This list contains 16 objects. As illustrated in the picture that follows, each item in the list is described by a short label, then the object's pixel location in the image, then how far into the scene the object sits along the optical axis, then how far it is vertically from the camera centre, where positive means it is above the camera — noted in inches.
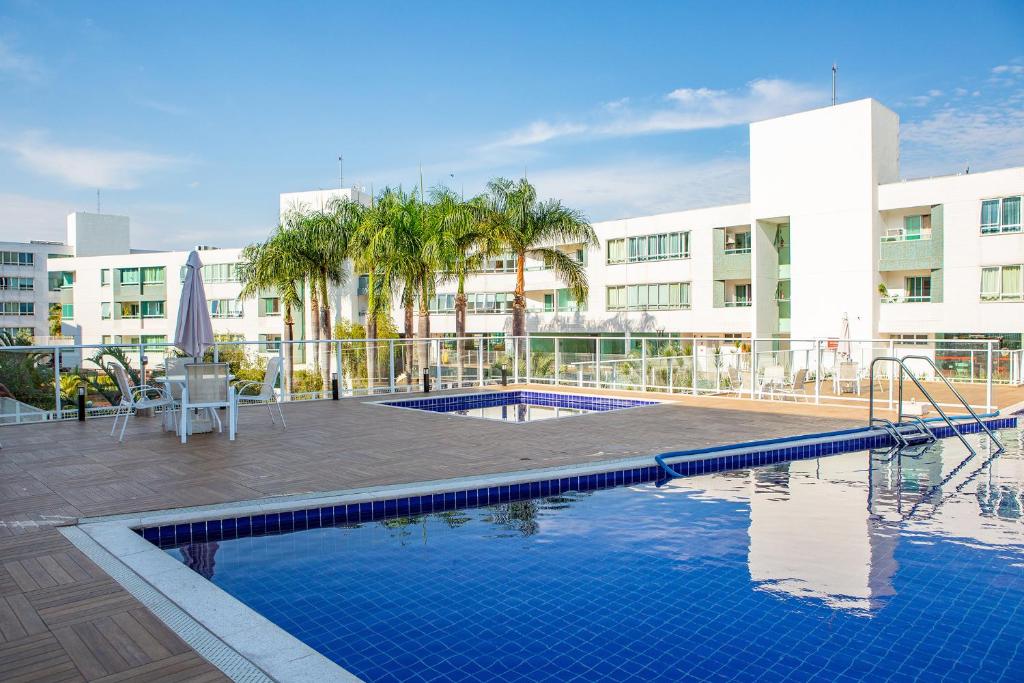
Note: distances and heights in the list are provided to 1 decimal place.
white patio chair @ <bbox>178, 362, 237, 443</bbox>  363.9 -30.4
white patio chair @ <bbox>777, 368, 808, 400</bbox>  534.8 -43.0
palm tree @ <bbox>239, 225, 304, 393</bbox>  1370.6 +106.1
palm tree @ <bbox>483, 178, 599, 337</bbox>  884.6 +122.7
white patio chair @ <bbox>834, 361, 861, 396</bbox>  520.7 -36.2
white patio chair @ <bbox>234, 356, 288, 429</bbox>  396.2 -30.4
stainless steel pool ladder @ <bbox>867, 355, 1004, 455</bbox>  373.0 -51.3
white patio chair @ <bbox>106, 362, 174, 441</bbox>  360.8 -34.8
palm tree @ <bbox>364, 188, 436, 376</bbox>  1087.0 +119.1
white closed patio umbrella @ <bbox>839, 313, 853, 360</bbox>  884.5 -8.1
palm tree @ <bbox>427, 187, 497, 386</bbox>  891.4 +106.8
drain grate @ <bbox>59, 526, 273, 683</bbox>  120.3 -54.5
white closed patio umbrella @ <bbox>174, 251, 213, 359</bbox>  382.6 +4.3
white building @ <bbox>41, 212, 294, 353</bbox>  1974.7 +80.8
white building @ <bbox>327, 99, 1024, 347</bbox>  1032.8 +120.6
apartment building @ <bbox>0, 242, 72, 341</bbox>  2450.8 +136.4
